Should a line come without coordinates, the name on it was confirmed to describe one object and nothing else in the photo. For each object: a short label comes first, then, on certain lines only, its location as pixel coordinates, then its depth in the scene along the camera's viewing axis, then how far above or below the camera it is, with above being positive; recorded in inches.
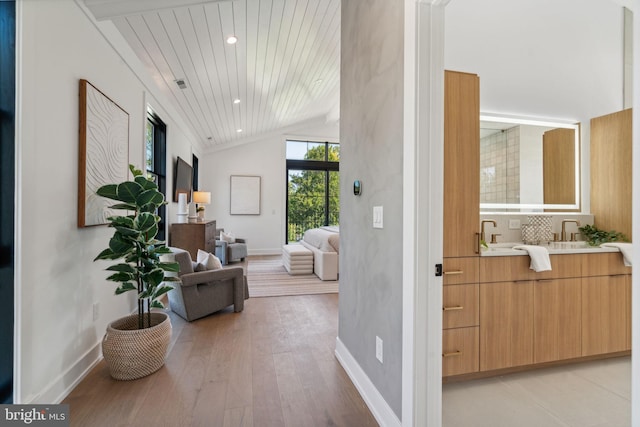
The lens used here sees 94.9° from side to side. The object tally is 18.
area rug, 163.3 -43.0
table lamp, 217.8 +11.6
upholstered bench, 201.6 -33.0
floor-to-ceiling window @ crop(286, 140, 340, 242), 305.9 +24.9
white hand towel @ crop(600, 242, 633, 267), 84.1 -9.9
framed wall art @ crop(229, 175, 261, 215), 292.4 +18.8
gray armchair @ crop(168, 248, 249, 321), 115.3 -32.3
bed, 187.9 -27.0
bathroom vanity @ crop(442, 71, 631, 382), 74.5 -21.6
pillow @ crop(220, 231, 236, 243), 244.7 -20.4
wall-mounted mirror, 104.1 +18.0
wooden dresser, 171.9 -13.8
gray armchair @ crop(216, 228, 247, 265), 230.4 -30.1
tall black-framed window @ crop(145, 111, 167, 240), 151.3 +30.6
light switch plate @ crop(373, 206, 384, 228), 63.8 -0.4
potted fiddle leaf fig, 76.0 -15.7
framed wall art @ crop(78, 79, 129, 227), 77.4 +18.6
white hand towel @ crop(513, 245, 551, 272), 77.0 -11.9
